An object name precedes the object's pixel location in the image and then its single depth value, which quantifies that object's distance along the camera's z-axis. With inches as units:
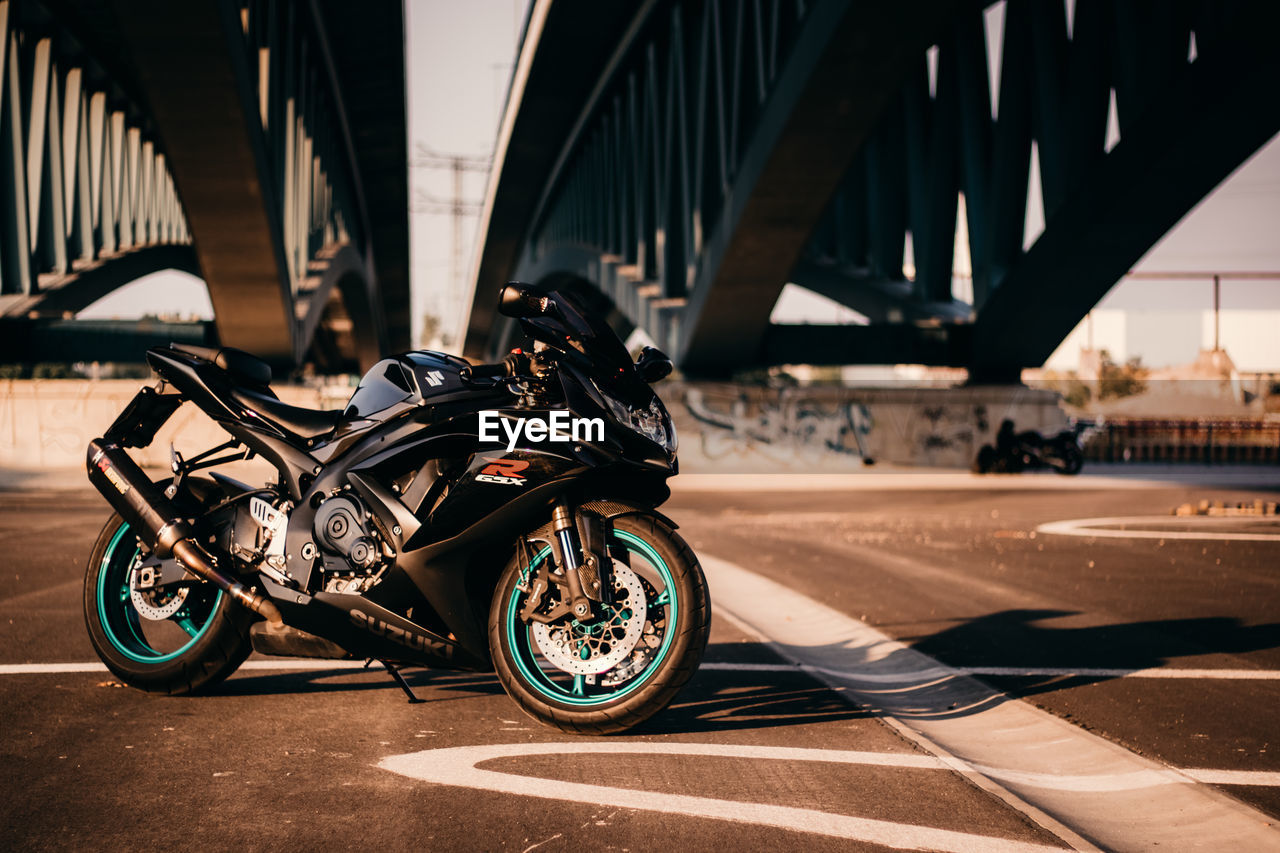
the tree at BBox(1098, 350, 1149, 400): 2773.1
